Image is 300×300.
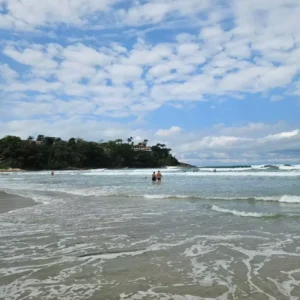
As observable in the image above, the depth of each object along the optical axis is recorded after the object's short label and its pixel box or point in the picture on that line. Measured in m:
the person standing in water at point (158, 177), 35.18
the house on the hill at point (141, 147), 166.65
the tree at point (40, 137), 140.39
